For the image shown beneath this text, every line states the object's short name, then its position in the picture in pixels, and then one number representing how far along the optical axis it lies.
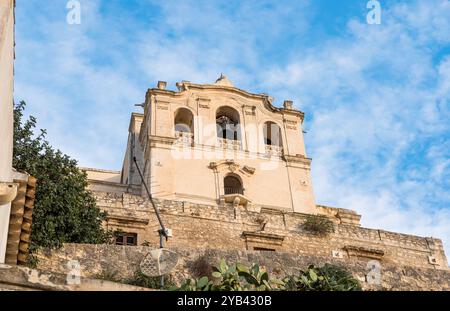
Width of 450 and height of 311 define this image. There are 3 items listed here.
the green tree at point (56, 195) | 18.16
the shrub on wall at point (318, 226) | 25.89
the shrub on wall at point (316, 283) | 11.87
